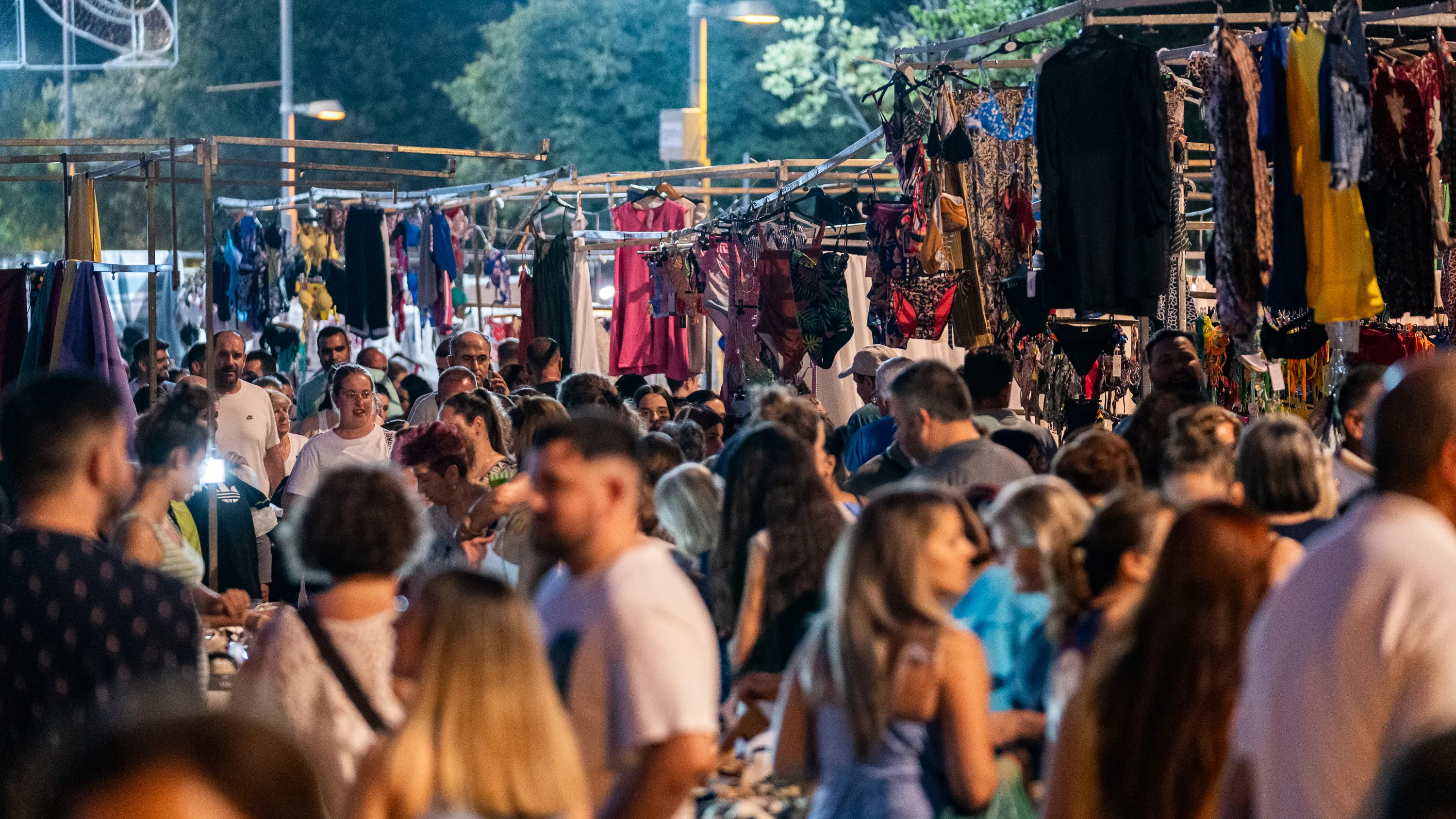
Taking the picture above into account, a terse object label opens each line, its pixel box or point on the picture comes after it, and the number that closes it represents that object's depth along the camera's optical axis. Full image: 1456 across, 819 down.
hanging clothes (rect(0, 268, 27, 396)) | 19.31
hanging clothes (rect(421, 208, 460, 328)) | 28.56
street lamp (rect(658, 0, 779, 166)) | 36.28
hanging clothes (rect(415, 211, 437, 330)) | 28.75
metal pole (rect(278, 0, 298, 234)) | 49.94
